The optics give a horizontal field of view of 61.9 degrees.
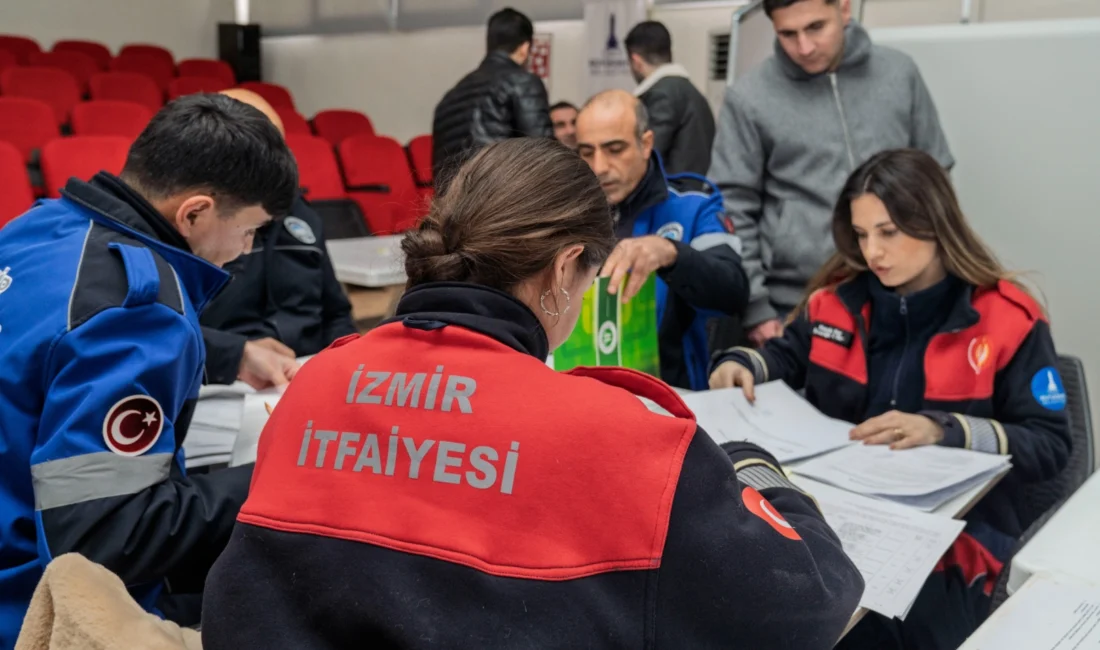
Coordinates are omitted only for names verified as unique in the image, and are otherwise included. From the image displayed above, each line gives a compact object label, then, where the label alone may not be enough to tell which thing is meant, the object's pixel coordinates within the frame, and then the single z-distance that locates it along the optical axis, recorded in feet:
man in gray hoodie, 7.68
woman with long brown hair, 5.16
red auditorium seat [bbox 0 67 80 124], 17.01
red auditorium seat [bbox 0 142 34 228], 11.01
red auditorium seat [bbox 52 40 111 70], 21.36
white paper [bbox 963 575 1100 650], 3.10
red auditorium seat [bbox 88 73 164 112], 18.61
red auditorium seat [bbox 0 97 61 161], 14.15
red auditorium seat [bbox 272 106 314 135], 18.84
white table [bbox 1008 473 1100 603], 3.62
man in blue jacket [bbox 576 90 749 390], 6.77
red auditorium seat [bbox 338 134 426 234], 17.52
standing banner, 20.35
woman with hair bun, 2.35
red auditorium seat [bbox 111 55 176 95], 21.29
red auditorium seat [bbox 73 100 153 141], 15.78
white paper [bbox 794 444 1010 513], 4.48
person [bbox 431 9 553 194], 12.00
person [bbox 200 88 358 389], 7.04
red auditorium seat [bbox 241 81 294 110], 21.60
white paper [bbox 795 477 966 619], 3.53
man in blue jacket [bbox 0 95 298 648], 3.38
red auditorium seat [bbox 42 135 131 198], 12.02
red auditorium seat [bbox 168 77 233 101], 20.08
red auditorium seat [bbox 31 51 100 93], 19.40
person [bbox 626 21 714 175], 12.75
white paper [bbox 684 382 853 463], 5.12
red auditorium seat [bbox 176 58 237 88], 22.61
